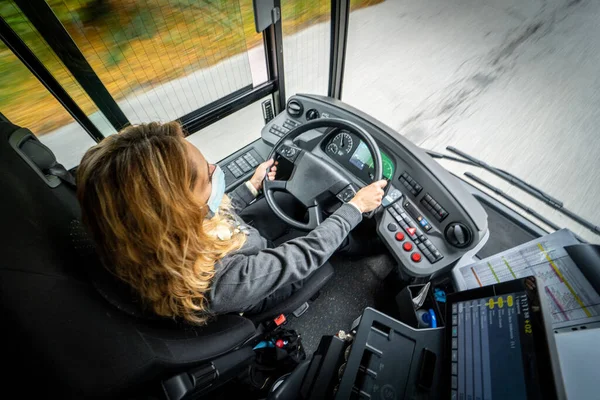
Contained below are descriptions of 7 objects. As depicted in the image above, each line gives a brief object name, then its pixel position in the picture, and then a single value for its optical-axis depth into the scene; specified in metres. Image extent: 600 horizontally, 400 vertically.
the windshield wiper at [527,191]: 1.25
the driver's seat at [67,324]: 0.46
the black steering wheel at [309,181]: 1.21
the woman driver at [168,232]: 0.63
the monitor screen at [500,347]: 0.54
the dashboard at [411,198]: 1.04
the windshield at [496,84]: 1.49
